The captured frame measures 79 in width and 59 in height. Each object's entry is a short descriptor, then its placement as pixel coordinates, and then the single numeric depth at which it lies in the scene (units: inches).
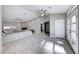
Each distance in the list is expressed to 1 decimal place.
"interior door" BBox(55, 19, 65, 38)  161.3
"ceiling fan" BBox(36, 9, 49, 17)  119.4
